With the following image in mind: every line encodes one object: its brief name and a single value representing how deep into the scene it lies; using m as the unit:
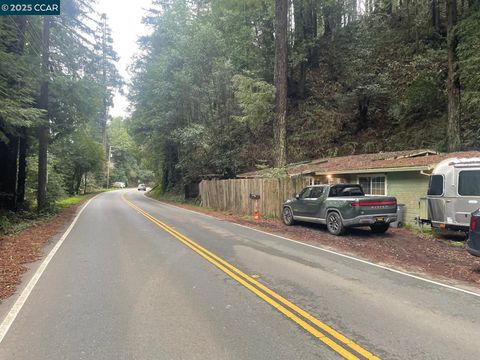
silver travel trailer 10.68
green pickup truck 12.12
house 13.80
